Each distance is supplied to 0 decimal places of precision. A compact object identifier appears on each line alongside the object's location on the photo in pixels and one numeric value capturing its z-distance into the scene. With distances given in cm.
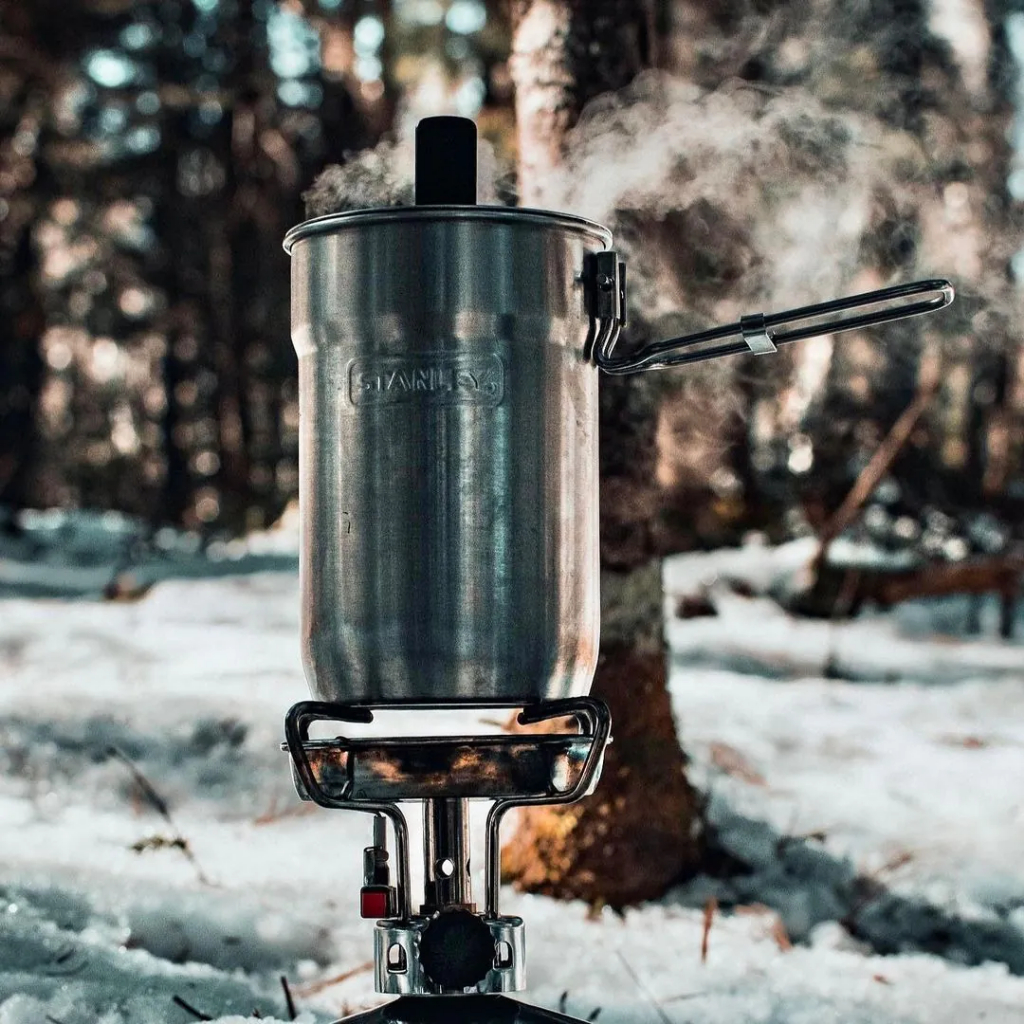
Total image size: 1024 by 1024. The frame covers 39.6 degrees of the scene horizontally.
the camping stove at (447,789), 170
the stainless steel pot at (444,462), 170
